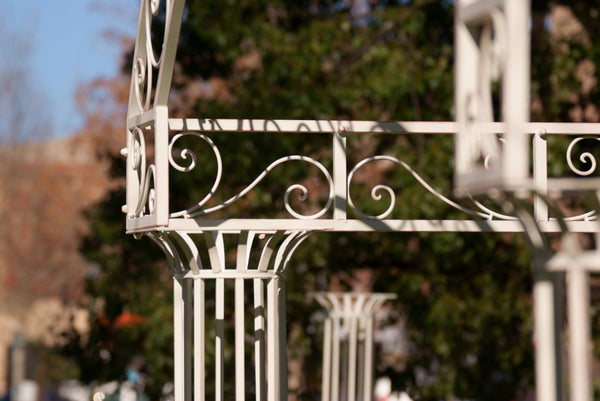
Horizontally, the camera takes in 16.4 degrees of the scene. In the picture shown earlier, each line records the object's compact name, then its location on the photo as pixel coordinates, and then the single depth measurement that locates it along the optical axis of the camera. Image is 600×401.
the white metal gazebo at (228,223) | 6.72
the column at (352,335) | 14.35
